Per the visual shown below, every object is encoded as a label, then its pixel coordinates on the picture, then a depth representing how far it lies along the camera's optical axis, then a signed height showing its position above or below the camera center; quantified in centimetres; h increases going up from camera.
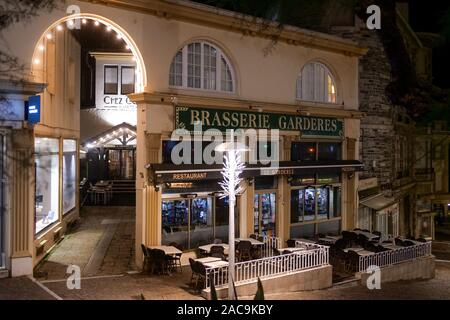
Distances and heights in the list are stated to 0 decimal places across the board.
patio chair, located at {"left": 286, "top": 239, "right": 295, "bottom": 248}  1573 -263
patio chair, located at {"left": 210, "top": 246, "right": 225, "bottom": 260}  1338 -253
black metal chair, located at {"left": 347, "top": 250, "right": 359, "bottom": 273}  1512 -311
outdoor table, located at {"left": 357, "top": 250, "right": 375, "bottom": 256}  1504 -283
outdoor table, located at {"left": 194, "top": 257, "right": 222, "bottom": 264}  1207 -246
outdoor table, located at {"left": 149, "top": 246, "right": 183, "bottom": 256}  1288 -237
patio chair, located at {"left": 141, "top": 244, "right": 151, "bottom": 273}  1305 -261
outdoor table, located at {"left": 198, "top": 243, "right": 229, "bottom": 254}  1395 -248
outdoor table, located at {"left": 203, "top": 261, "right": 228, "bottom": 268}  1149 -246
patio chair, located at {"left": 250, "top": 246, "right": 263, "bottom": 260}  1473 -275
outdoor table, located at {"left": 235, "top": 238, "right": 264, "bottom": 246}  1466 -242
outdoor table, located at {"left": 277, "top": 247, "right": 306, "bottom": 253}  1405 -254
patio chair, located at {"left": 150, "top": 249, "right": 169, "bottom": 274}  1281 -267
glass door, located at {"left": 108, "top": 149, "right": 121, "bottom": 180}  2839 -16
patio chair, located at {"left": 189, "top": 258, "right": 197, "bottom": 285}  1188 -265
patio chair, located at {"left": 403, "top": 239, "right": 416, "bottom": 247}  1752 -293
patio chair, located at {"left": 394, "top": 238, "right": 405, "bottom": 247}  1772 -295
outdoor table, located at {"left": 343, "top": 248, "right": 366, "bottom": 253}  1547 -280
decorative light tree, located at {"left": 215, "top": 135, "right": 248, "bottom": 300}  1091 -108
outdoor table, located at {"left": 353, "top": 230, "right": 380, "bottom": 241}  1743 -266
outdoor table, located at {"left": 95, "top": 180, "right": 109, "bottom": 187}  2533 -120
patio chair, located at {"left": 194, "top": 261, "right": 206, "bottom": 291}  1158 -269
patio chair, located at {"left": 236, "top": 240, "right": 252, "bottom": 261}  1409 -256
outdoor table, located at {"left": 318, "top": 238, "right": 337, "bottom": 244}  1675 -272
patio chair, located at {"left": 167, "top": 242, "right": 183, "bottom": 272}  1330 -269
